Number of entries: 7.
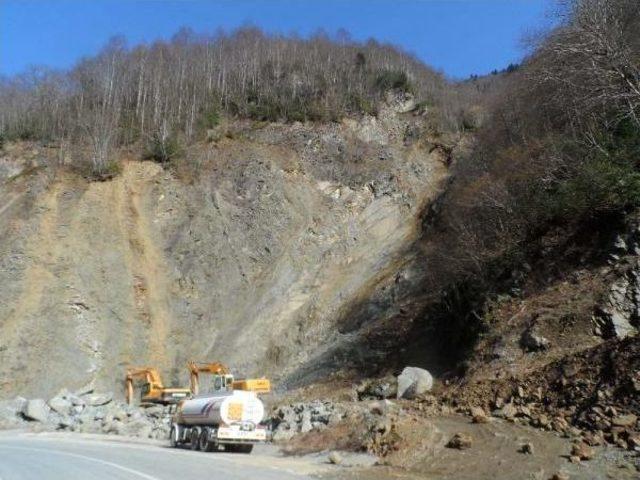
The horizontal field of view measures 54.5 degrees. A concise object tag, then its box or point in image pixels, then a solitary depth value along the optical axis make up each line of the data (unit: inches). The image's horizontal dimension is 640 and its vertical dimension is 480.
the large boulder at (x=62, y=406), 1064.8
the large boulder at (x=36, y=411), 1045.8
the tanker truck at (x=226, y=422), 687.7
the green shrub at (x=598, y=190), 718.5
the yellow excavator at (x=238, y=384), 787.4
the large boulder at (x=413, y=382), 784.9
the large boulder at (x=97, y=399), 1094.9
